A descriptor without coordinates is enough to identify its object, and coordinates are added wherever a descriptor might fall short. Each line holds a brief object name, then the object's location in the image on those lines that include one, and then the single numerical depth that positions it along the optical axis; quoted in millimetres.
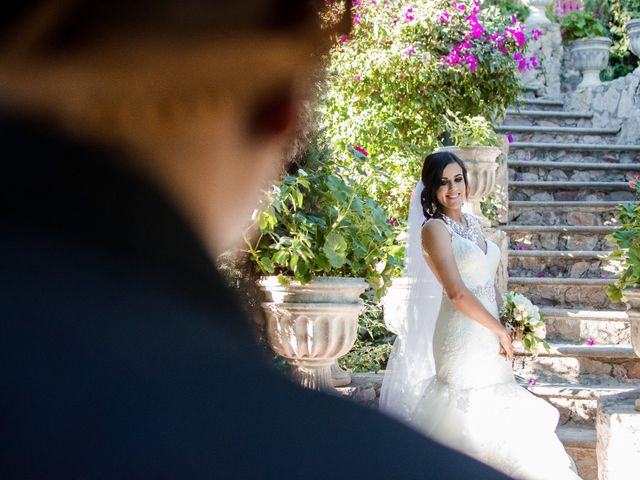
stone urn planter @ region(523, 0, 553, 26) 9672
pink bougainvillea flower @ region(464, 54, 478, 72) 6344
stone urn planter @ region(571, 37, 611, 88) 9383
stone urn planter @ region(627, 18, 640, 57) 9125
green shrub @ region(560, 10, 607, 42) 10188
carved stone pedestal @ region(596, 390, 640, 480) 3459
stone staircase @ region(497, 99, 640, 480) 5023
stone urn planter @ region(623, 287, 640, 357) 3914
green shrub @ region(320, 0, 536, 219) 6297
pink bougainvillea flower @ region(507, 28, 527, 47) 6703
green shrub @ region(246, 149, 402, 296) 3363
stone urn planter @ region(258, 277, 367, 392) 3554
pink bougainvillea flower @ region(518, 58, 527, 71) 6660
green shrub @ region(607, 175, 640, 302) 3871
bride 3701
